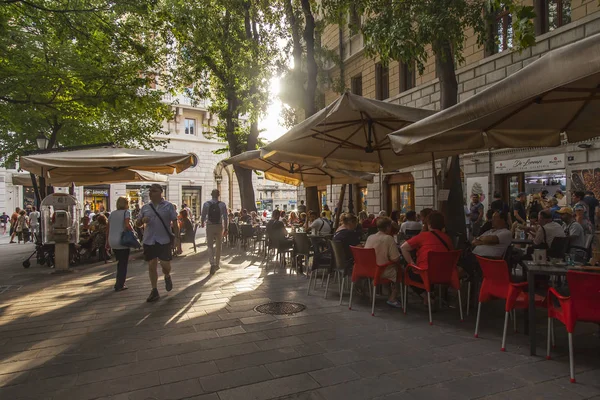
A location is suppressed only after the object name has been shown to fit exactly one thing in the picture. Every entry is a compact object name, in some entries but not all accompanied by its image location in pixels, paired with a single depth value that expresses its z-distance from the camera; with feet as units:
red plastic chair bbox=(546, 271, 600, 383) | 10.68
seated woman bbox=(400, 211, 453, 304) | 17.20
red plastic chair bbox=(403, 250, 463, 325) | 16.26
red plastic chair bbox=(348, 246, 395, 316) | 17.98
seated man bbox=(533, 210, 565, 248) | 20.52
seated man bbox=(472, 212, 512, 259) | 17.67
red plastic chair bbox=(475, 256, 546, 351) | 13.29
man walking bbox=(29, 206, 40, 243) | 58.23
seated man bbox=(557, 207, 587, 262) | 21.15
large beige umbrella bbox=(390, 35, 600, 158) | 9.18
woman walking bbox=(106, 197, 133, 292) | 23.20
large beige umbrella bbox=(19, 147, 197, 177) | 26.66
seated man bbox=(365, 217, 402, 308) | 18.25
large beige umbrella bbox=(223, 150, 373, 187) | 33.19
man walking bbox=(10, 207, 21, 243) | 66.18
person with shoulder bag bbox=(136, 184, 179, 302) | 20.86
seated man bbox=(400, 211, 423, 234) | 26.76
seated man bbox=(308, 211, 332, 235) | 28.58
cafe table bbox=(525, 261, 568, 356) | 12.38
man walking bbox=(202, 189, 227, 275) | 29.37
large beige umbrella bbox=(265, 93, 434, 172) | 18.19
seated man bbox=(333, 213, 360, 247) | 21.18
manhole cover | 18.25
